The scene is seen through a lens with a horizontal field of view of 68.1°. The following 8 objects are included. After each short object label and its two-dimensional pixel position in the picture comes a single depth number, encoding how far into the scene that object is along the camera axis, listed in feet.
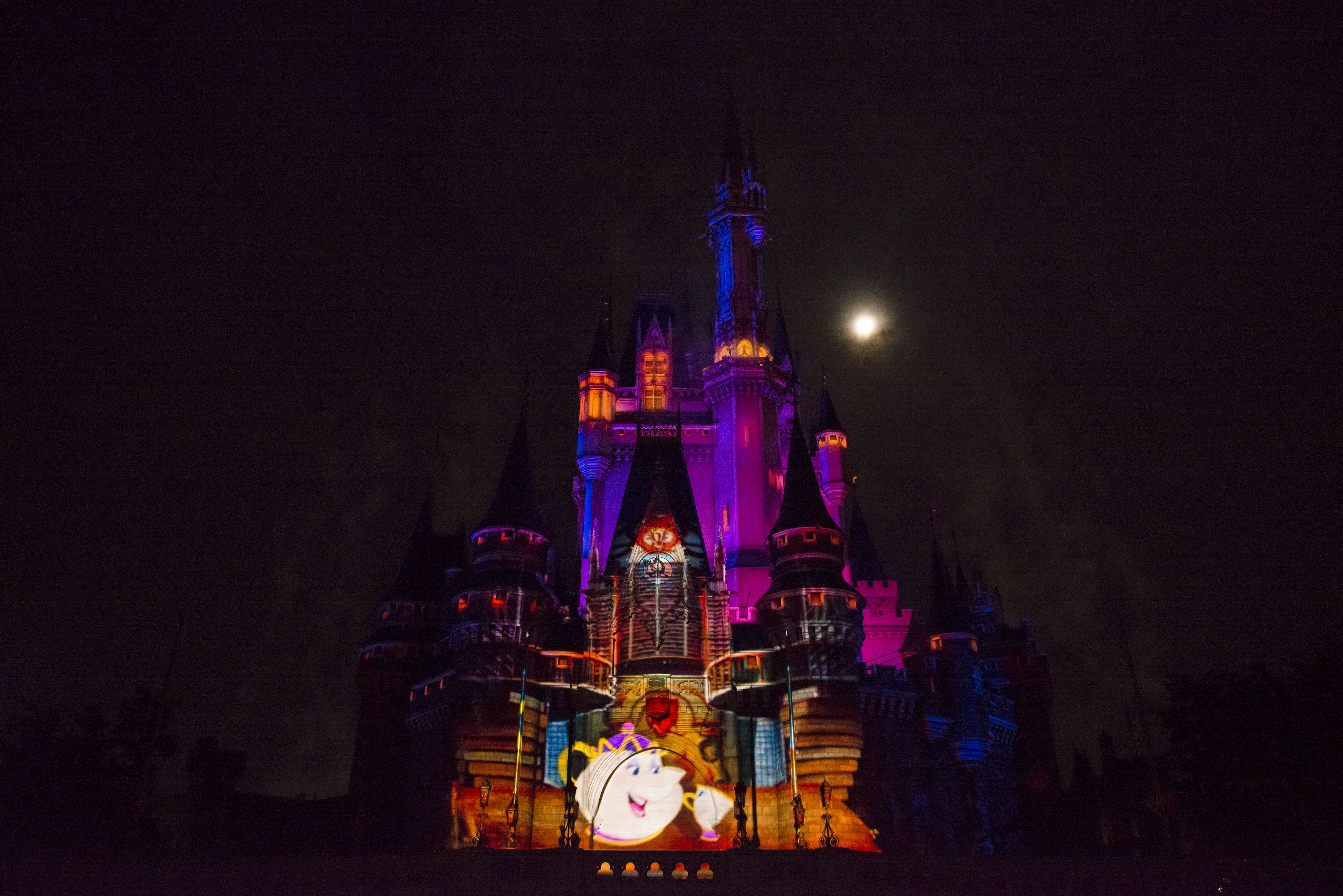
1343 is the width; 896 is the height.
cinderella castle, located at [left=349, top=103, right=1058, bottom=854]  126.00
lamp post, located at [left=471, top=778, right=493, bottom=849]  114.01
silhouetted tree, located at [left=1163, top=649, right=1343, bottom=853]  114.42
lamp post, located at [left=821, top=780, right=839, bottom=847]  104.27
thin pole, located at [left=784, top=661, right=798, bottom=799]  108.17
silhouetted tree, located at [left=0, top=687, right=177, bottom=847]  129.70
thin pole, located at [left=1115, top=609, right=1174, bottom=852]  118.62
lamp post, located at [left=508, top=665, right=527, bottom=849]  111.34
